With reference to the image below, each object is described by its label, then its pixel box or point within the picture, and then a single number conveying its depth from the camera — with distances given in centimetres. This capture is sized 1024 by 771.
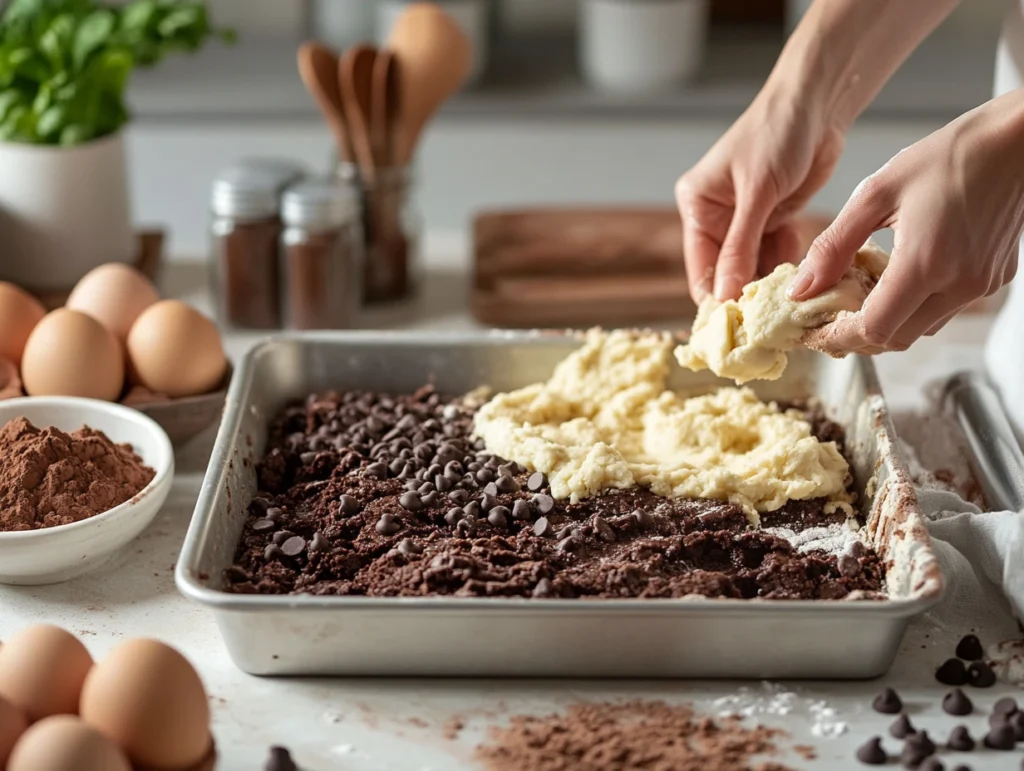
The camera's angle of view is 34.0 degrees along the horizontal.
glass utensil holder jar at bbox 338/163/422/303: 103
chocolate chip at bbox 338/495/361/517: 76
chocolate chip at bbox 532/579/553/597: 69
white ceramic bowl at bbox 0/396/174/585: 72
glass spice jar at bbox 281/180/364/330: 97
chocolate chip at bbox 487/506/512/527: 75
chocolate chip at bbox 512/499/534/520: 75
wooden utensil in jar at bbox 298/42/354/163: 101
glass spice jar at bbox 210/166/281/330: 97
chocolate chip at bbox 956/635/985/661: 70
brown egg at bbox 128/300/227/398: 84
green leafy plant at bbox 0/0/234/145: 96
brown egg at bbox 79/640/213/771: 61
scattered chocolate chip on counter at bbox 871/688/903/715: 67
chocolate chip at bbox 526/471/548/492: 78
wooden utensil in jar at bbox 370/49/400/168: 101
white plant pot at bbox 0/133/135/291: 96
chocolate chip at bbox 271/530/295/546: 74
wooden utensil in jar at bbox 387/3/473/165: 103
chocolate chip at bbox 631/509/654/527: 75
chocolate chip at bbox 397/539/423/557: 72
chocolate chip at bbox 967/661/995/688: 69
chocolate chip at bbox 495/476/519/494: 78
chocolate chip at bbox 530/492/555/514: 76
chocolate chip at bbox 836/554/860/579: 72
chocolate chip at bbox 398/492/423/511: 76
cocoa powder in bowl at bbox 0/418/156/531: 73
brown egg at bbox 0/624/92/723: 62
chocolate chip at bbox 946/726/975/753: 65
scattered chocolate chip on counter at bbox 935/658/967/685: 69
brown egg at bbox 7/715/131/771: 58
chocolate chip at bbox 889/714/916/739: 66
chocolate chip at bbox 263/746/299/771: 64
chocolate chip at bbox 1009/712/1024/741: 65
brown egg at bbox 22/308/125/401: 82
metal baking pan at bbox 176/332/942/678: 66
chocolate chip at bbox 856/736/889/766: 65
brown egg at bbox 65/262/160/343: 86
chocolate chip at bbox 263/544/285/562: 73
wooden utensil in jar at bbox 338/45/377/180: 101
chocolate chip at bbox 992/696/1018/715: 66
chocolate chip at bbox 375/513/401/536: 74
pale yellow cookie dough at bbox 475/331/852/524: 77
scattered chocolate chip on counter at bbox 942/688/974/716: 67
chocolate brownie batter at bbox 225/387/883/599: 70
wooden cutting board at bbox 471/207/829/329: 101
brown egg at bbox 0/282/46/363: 85
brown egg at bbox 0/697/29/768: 60
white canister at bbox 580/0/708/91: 135
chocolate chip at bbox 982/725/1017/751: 65
